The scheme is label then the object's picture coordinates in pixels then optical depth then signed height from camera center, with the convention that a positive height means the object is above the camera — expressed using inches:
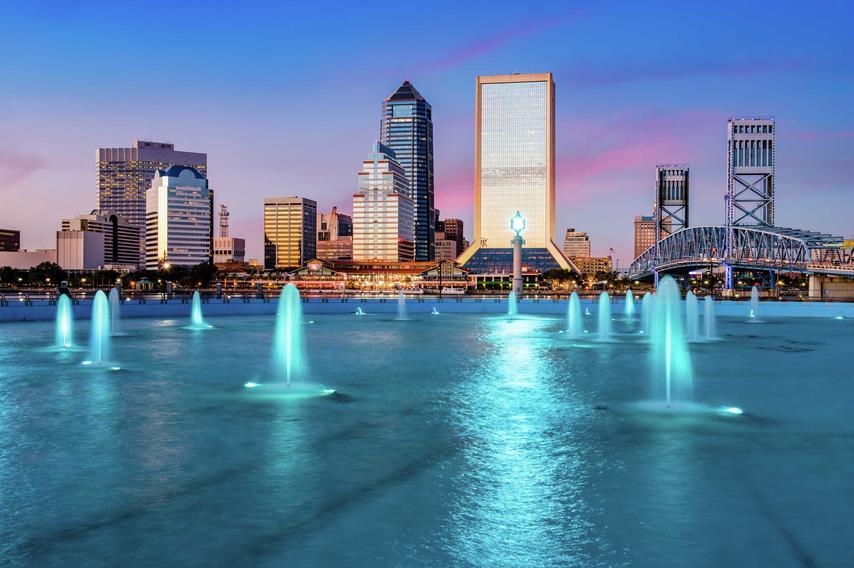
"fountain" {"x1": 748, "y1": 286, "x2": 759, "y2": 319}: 2264.8 -100.6
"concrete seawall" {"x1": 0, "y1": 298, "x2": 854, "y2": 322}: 1966.0 -98.1
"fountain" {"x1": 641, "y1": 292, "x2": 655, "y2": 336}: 1736.3 -81.4
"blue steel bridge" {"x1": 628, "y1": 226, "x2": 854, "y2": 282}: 4928.6 +249.3
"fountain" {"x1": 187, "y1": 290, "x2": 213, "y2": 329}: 1666.1 -95.9
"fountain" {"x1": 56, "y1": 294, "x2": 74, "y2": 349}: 1149.5 -105.3
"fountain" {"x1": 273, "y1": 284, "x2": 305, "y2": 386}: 811.1 -115.0
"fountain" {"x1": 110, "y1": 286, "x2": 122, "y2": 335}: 1436.9 -87.2
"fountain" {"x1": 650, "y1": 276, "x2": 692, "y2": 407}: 669.5 -114.4
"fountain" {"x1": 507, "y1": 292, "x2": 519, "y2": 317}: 2267.7 -98.7
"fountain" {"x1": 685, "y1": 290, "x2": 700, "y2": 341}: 1420.8 -107.6
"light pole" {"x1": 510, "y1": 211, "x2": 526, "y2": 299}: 3162.2 +146.5
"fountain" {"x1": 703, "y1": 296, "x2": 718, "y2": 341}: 1427.7 -102.0
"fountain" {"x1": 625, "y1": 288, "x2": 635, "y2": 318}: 2392.1 -98.1
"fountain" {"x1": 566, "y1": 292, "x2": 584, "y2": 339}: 1418.3 -112.5
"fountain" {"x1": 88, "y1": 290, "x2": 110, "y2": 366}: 946.8 -110.3
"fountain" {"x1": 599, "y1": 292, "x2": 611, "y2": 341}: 1406.3 -93.0
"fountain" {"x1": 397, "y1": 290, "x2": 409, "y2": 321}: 2090.3 -95.9
